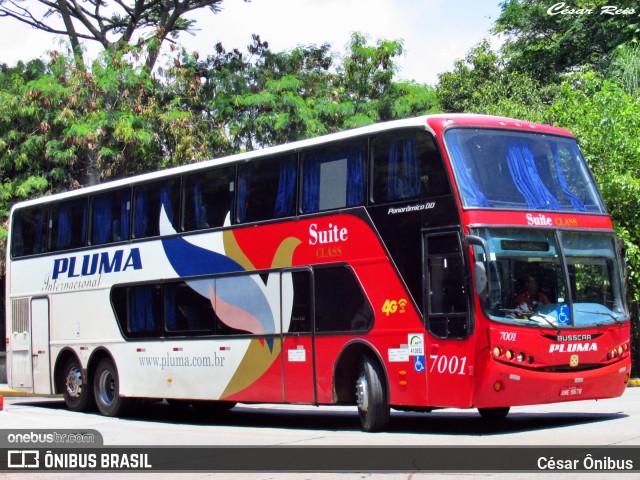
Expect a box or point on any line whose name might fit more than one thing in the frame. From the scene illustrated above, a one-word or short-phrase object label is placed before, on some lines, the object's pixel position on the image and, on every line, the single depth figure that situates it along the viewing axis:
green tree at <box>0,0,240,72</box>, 32.72
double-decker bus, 13.23
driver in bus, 13.28
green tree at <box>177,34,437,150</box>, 30.83
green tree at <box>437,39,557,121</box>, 40.06
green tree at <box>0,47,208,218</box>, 28.83
